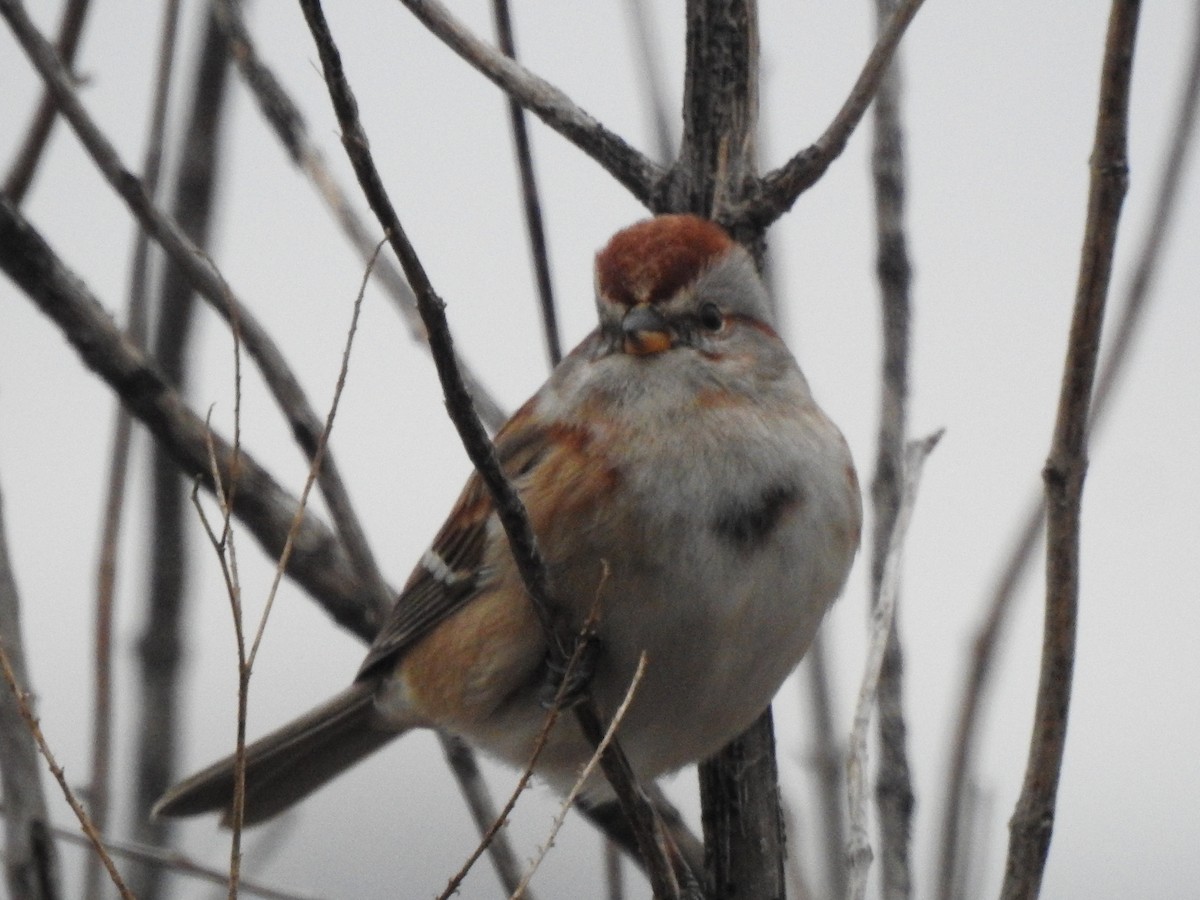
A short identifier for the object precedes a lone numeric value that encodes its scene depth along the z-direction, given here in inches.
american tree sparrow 214.7
